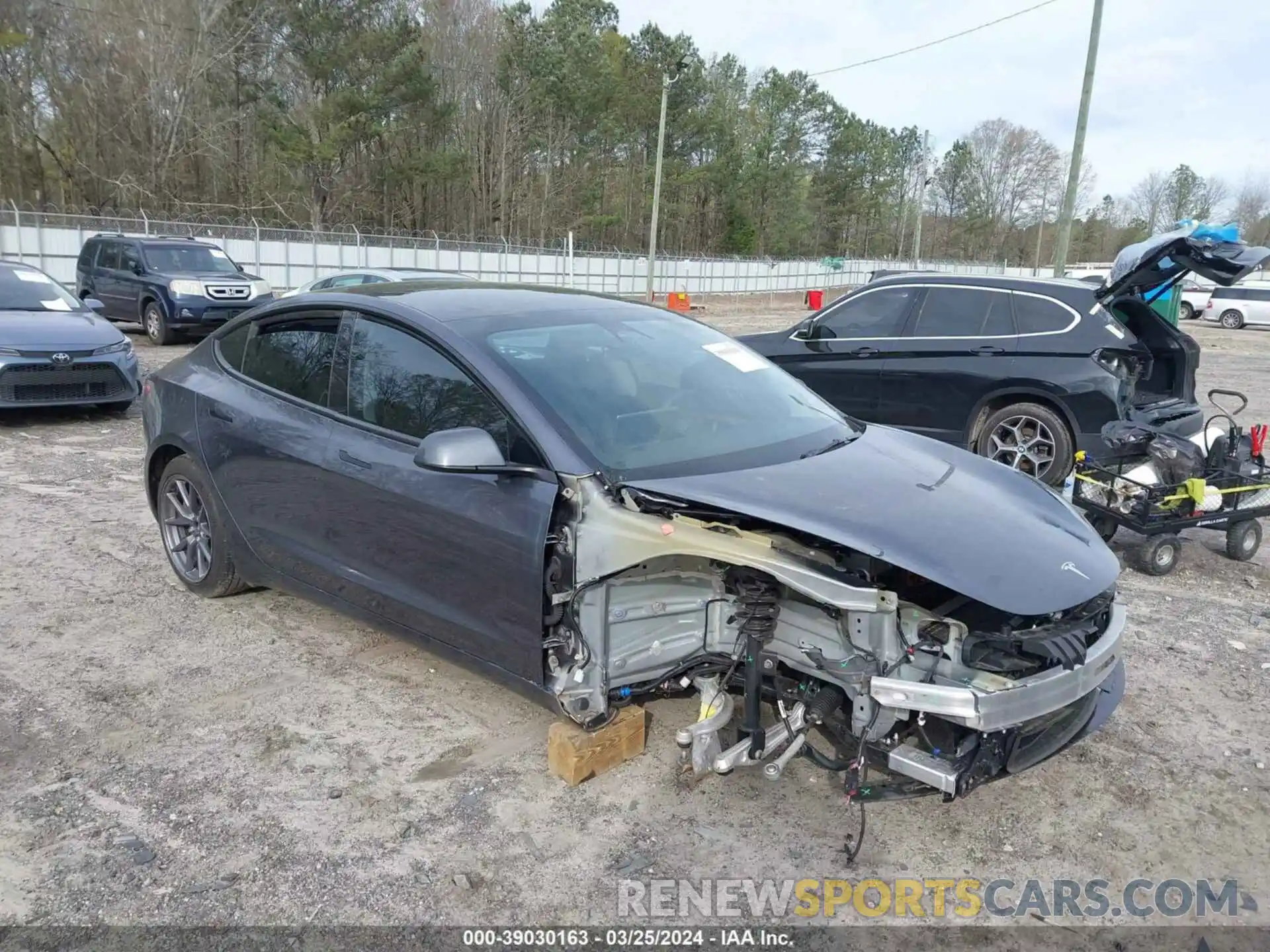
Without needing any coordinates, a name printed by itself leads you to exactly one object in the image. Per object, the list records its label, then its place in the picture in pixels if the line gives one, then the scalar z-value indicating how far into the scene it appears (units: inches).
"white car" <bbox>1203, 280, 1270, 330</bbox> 1190.9
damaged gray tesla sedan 114.3
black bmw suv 284.8
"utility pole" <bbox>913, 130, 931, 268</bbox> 1972.2
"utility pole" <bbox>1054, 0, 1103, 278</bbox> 620.7
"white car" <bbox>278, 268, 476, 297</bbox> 525.0
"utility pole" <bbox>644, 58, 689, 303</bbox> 1064.8
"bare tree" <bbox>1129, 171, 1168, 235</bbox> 3459.6
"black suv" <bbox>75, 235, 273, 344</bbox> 611.5
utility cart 227.5
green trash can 335.8
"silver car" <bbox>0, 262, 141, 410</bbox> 344.8
